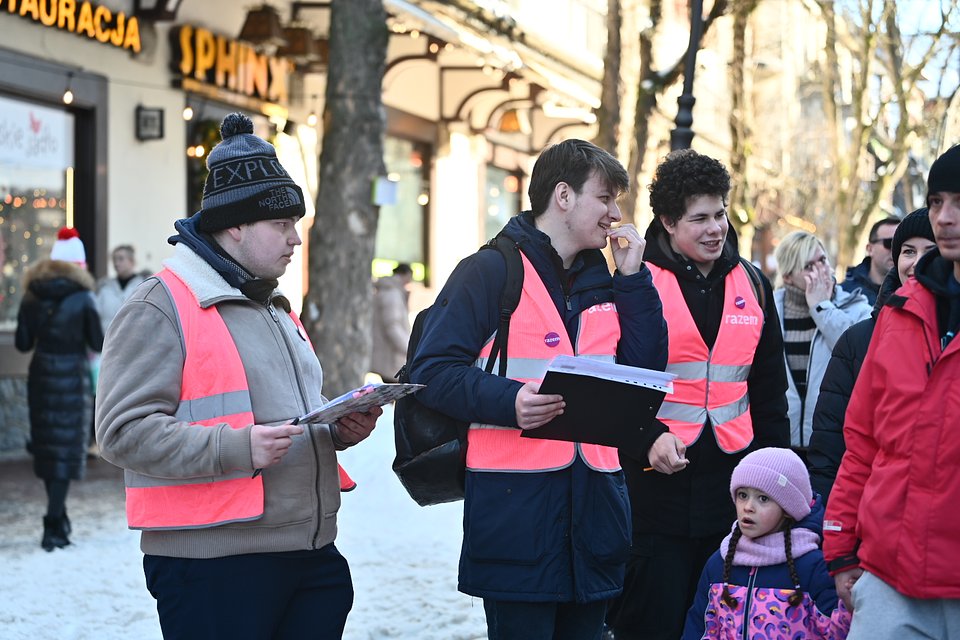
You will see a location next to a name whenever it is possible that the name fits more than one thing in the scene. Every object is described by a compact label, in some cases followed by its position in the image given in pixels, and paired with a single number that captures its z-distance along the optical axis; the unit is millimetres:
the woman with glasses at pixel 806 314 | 6422
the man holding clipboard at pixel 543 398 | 3947
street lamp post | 9406
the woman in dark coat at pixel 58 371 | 9422
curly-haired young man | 4945
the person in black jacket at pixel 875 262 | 7449
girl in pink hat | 4320
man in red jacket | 3264
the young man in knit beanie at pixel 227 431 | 3547
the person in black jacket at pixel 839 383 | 4457
